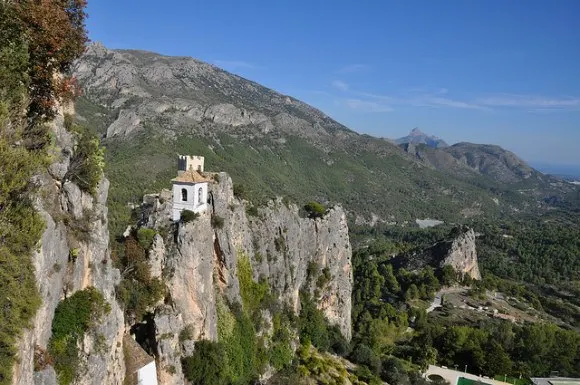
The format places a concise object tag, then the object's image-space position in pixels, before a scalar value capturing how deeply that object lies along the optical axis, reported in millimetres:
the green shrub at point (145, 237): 31172
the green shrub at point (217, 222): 36031
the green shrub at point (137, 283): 28497
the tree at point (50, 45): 16597
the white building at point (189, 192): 33781
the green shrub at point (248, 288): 40500
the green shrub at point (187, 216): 32781
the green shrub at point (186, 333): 30750
